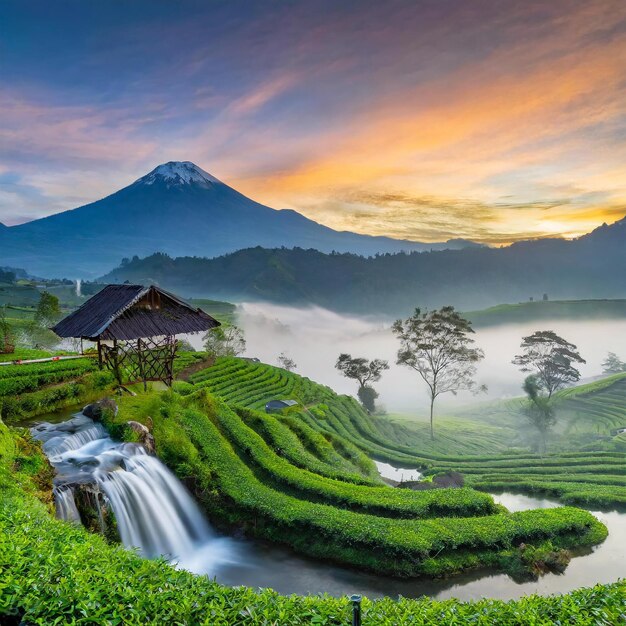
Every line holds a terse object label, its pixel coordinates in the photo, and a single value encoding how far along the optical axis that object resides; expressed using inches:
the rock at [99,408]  636.7
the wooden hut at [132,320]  677.3
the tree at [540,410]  1730.1
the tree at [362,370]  2486.5
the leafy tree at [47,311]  1796.3
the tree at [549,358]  2043.6
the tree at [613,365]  3777.1
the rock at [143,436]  583.6
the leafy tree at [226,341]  2351.4
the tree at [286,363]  3315.2
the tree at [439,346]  1753.2
